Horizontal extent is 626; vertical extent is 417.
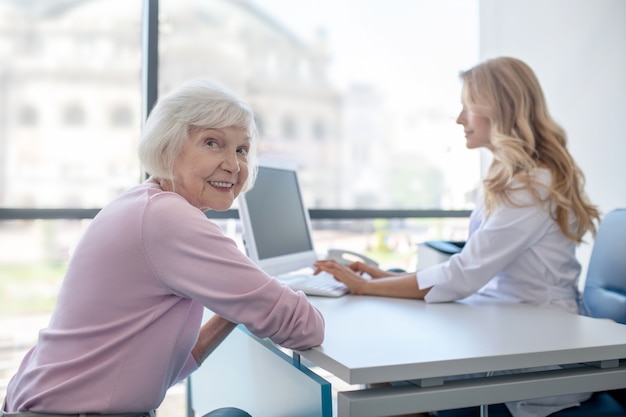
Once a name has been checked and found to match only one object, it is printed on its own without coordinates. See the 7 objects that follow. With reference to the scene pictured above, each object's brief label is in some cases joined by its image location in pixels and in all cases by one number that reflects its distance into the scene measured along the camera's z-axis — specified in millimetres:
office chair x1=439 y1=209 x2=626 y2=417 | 1729
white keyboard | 1775
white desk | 1011
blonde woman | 1646
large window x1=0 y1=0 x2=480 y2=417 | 2553
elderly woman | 1072
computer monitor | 1837
